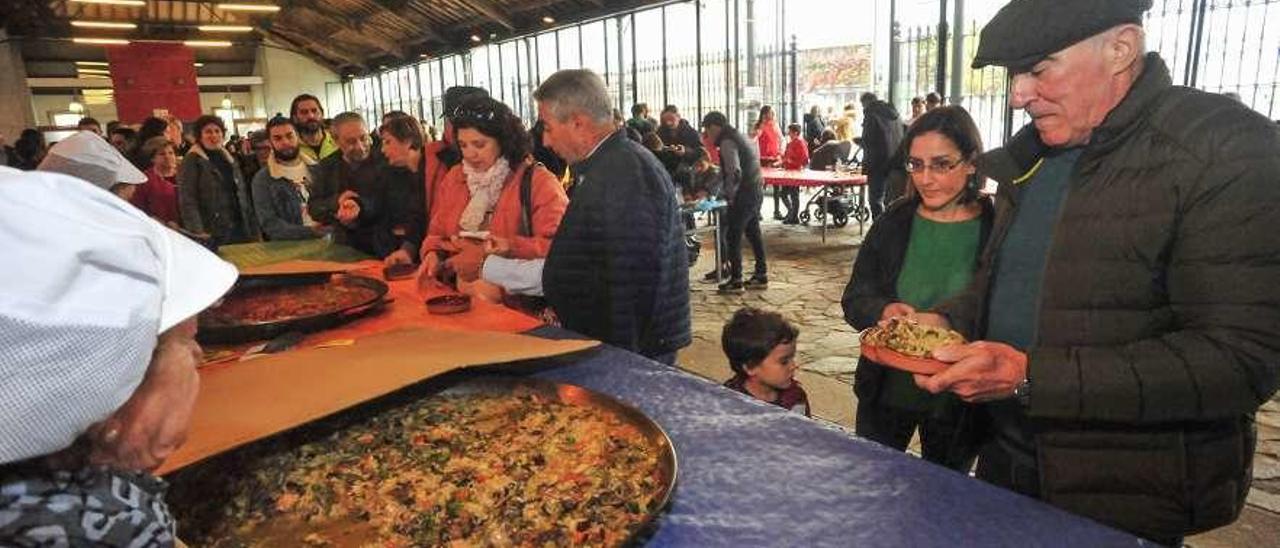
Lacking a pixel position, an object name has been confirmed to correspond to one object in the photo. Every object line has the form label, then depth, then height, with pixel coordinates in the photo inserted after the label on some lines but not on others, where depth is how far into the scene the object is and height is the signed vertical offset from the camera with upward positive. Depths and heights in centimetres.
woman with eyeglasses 223 -37
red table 855 -35
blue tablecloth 111 -57
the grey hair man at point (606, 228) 248 -24
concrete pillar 1944 +225
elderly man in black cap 126 -27
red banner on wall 1944 +246
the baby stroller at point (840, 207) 1026 -82
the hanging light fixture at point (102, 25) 1852 +380
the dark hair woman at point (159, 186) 586 -12
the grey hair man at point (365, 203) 400 -22
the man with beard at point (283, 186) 506 -13
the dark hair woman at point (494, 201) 291 -17
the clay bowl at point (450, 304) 246 -48
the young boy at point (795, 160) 1072 -14
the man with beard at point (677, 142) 791 +15
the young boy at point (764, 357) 265 -74
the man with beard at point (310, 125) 582 +33
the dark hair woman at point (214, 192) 554 -18
